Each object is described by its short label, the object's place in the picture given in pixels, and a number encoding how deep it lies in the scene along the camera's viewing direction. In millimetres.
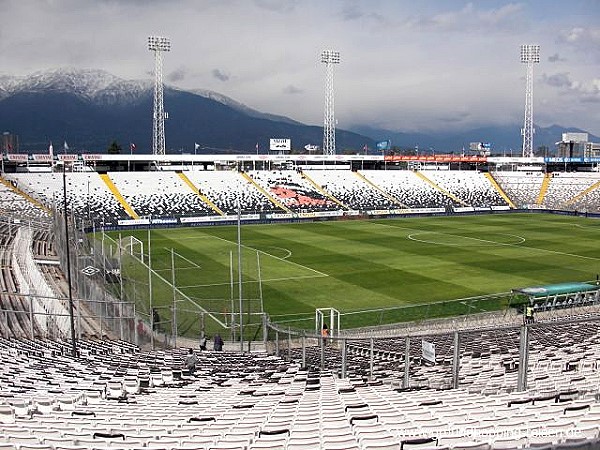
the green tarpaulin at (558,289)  28875
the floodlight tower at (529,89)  106250
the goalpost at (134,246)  34578
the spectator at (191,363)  16016
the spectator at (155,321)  23575
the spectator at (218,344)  22156
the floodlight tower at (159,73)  94194
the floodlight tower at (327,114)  104312
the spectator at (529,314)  22511
